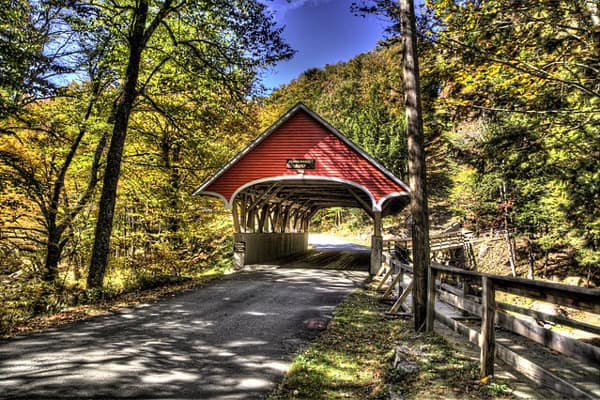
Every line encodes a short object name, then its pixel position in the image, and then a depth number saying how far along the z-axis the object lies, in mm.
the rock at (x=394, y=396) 3441
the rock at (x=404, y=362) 4057
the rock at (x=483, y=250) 27769
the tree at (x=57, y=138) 8570
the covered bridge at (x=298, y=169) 13586
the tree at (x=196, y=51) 9133
